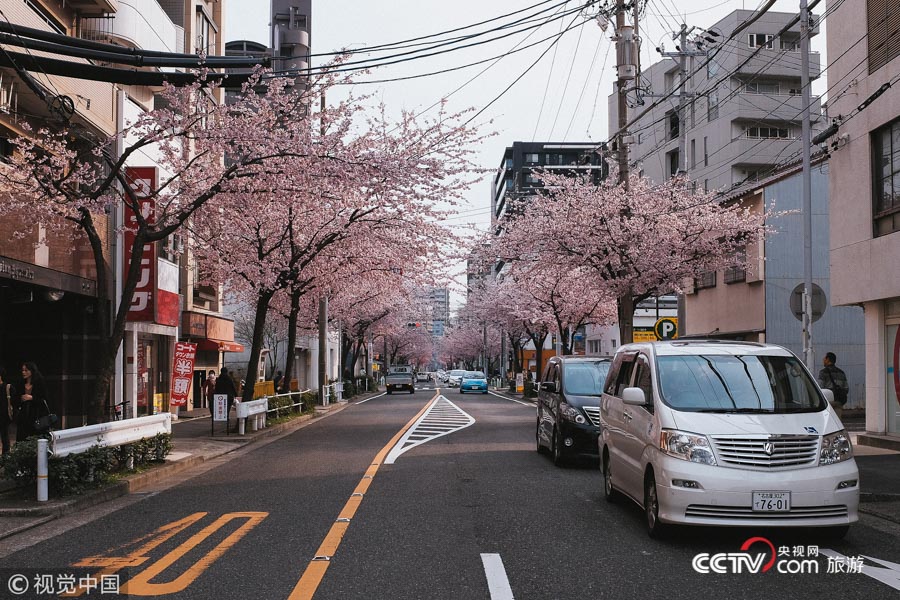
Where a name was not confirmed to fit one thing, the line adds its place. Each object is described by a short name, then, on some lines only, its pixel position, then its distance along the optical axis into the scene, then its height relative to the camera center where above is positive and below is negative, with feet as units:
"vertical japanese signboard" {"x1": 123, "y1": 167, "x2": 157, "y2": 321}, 64.95 +5.16
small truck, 195.83 -10.97
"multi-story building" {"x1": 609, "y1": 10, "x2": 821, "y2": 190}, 154.92 +41.26
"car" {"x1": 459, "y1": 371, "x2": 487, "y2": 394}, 187.11 -11.37
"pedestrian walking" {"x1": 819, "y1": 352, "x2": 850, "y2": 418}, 50.31 -2.90
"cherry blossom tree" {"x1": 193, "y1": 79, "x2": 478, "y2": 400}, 50.55 +9.71
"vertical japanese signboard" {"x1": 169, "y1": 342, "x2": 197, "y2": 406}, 70.18 -3.27
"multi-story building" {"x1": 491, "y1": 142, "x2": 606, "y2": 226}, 368.48 +79.34
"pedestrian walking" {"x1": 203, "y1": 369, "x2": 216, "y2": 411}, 91.96 -5.75
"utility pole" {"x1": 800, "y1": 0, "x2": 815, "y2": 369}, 51.44 +11.29
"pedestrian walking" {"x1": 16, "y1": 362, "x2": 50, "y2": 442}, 39.68 -3.48
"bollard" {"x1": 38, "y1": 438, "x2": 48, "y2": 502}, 32.30 -5.39
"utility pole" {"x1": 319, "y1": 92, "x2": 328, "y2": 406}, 115.44 -2.10
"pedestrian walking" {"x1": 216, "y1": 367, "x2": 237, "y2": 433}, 73.82 -4.66
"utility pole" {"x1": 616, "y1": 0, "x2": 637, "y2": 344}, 76.13 +23.36
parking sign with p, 76.59 +0.38
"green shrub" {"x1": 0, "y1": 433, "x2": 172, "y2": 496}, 33.27 -5.56
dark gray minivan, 44.65 -4.14
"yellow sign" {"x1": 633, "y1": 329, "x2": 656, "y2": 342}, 107.55 -0.38
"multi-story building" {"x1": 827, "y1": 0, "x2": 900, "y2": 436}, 55.11 +9.94
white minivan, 23.50 -3.27
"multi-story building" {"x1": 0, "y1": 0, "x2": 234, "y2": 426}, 55.72 +4.96
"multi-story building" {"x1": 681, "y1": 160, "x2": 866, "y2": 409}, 89.51 +5.49
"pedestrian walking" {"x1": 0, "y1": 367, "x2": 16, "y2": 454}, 41.83 -3.76
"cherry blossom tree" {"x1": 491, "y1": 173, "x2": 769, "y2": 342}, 80.94 +9.73
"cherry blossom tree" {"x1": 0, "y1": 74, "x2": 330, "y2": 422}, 44.14 +9.19
